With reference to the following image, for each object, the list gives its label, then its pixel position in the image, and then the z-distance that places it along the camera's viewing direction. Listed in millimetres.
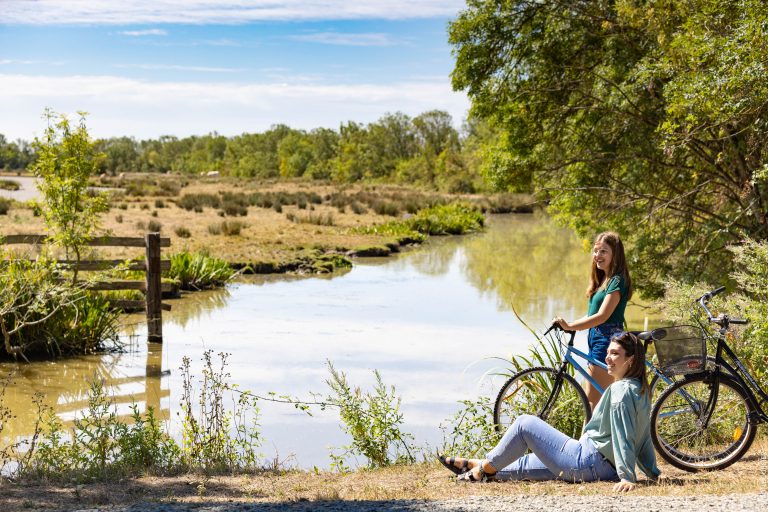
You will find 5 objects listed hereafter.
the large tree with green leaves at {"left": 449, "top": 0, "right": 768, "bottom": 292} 15062
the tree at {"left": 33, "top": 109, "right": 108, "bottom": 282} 13664
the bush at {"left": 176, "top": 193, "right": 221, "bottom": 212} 44031
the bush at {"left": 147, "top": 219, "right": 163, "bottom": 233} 31800
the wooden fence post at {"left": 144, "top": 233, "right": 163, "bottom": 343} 14859
